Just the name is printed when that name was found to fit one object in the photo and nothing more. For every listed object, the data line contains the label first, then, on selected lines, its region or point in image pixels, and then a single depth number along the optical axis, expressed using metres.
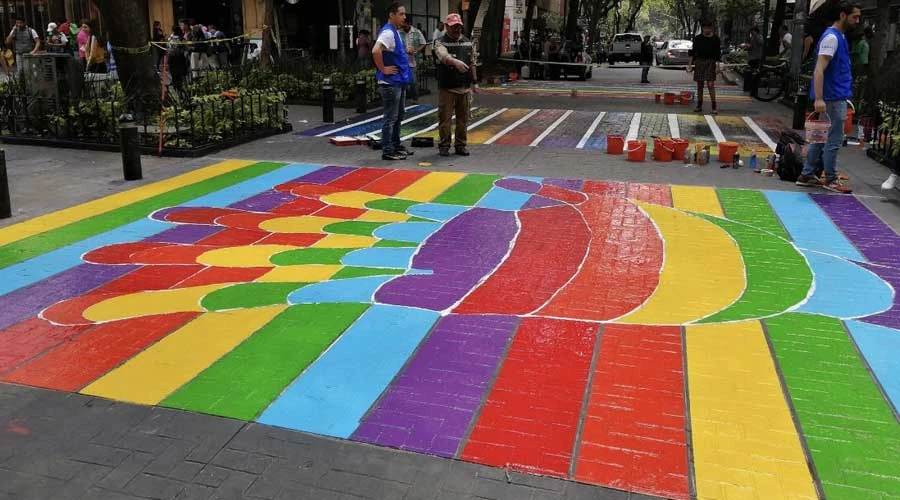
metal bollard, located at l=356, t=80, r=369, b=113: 16.50
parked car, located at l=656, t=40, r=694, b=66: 41.81
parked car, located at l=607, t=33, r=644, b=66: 43.84
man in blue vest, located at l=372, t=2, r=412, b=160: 10.60
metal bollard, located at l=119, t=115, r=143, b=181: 9.49
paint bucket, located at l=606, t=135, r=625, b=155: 11.63
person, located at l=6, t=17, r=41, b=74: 21.69
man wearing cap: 10.67
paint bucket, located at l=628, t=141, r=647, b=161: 11.11
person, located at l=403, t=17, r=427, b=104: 16.89
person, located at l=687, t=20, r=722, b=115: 15.93
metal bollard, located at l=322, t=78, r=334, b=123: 14.92
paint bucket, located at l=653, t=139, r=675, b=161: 11.15
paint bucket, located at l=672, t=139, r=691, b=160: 11.20
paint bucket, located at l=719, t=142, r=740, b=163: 10.91
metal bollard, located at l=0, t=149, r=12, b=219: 7.71
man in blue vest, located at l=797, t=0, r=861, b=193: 8.41
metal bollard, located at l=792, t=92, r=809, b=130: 14.45
